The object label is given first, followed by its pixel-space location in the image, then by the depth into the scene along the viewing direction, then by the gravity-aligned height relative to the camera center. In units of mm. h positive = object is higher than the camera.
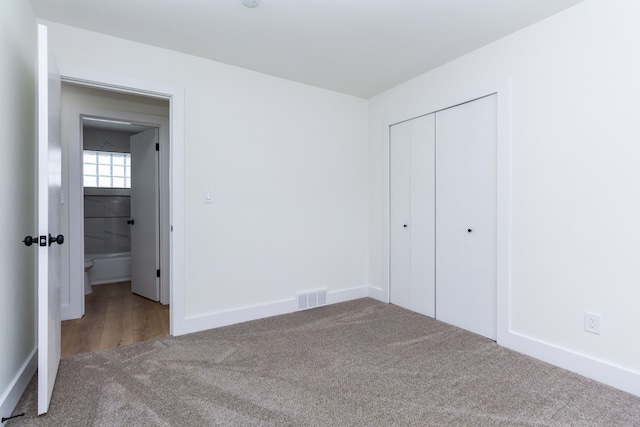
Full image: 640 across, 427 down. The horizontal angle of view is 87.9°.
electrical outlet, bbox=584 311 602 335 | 2063 -706
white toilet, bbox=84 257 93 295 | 4195 -852
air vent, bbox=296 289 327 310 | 3426 -939
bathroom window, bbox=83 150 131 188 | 5500 +689
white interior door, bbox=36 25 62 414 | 1653 -45
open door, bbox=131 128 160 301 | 3838 -72
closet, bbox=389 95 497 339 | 2697 -48
